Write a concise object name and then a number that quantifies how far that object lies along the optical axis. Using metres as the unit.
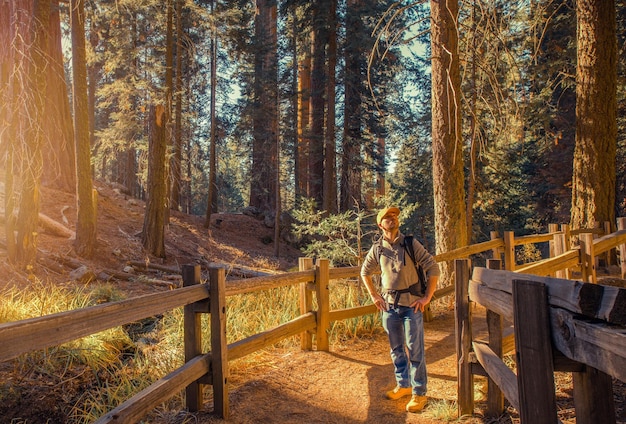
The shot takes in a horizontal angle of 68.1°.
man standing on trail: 4.55
